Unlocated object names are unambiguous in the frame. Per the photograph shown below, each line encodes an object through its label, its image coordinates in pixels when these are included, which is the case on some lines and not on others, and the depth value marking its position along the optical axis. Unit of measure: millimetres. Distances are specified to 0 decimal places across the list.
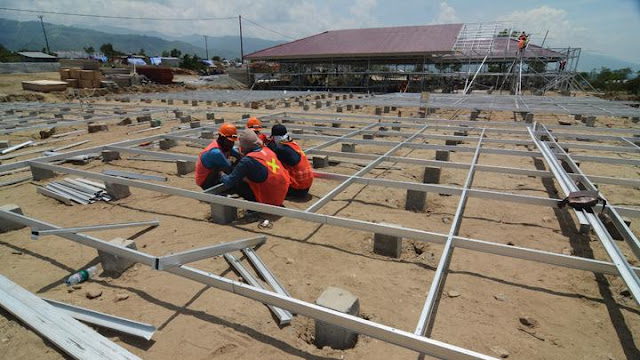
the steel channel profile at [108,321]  2066
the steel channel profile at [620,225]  2484
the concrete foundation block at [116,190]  4402
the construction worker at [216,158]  3949
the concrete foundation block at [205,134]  6964
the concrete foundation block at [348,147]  6344
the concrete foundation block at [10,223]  3458
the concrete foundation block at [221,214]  3678
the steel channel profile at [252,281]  2207
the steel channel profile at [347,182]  3292
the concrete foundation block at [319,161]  5566
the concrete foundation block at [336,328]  1987
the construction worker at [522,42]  16328
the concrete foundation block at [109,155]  5992
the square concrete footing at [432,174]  4848
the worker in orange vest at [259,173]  3555
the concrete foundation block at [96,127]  8633
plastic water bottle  2658
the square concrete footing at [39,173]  5121
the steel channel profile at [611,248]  2055
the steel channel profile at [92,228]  2745
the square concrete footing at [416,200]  4055
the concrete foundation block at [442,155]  5935
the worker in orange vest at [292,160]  4027
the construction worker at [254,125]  5117
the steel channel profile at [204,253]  2246
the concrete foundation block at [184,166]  5387
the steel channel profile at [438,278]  1767
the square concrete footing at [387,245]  3030
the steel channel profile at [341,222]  2391
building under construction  20172
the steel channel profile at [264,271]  2572
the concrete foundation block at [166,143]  6887
